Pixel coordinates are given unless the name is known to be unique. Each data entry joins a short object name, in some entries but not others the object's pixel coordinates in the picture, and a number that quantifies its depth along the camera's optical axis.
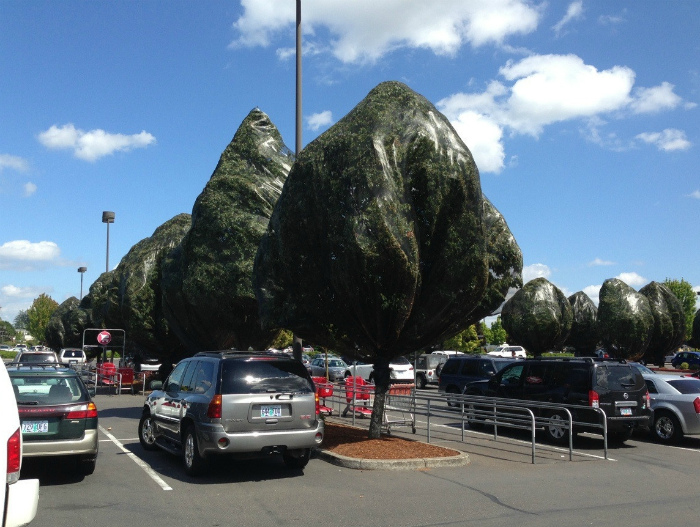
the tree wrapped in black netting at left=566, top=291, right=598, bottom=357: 43.22
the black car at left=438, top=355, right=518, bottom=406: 21.59
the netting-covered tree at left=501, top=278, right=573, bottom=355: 33.84
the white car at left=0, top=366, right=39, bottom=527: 4.78
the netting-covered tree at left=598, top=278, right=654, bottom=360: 33.16
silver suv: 9.02
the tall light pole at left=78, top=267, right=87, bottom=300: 68.94
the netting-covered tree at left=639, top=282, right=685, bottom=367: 36.94
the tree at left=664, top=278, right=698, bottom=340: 71.44
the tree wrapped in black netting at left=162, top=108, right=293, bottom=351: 16.81
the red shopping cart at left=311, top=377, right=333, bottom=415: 16.77
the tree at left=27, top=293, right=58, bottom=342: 87.25
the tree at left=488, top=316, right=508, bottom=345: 75.81
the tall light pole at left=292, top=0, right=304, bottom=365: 14.45
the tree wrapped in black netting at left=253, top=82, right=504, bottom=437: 10.55
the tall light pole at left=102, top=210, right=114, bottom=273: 46.59
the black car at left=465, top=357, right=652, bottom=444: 13.19
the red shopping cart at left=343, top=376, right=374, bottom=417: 16.48
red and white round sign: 28.47
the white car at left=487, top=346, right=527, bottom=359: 49.40
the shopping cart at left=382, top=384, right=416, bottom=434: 13.78
